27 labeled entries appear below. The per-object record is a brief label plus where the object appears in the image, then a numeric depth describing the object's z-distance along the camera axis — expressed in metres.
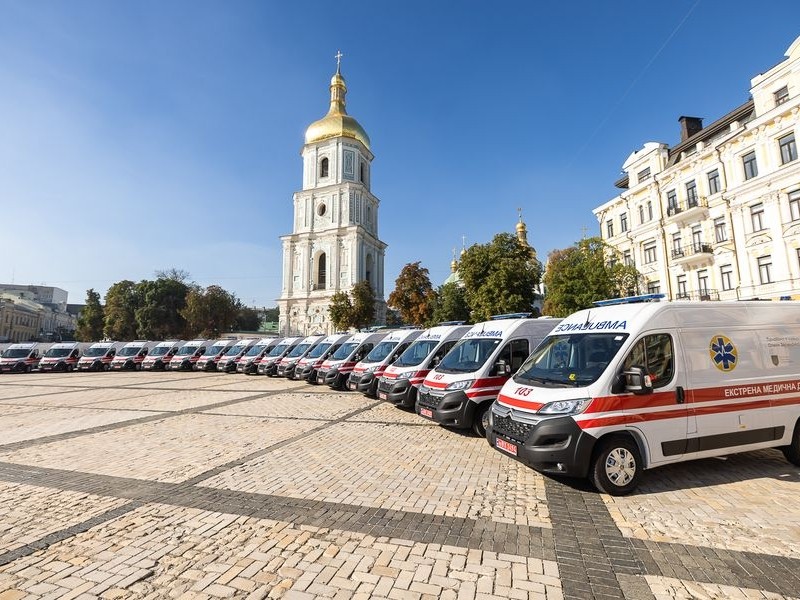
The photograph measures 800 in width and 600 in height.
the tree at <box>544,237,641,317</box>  26.27
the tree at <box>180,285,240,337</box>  48.19
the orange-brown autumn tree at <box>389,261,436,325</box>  40.28
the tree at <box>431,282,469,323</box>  39.62
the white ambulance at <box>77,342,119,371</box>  31.02
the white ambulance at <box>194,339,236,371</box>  27.88
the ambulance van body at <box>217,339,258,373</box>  26.76
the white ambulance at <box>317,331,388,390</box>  16.19
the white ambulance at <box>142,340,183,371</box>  30.09
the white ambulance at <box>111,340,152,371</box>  30.95
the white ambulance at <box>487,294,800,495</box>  5.07
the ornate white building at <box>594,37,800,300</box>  21.92
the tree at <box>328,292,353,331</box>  44.56
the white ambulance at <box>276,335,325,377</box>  21.11
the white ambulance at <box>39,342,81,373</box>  30.84
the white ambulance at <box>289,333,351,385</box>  18.44
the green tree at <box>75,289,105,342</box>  59.69
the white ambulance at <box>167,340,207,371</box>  29.00
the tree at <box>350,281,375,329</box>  44.81
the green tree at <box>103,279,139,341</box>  53.81
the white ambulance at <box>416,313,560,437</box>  8.10
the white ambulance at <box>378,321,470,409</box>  10.89
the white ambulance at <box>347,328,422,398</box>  13.61
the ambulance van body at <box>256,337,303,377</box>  22.97
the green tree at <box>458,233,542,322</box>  27.53
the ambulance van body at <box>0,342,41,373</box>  30.81
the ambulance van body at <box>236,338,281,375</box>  24.75
